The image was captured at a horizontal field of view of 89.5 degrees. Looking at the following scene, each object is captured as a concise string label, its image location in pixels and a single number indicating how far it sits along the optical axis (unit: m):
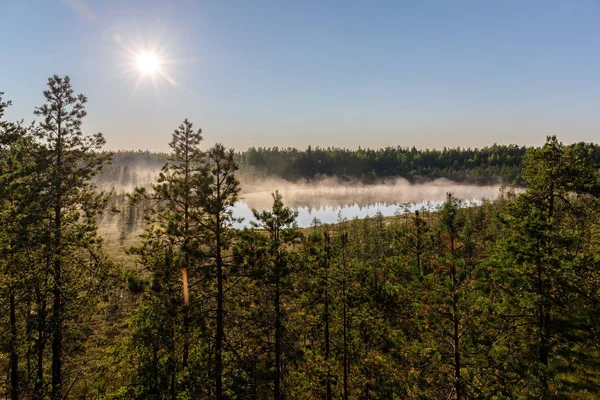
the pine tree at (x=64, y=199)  15.16
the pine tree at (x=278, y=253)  16.11
